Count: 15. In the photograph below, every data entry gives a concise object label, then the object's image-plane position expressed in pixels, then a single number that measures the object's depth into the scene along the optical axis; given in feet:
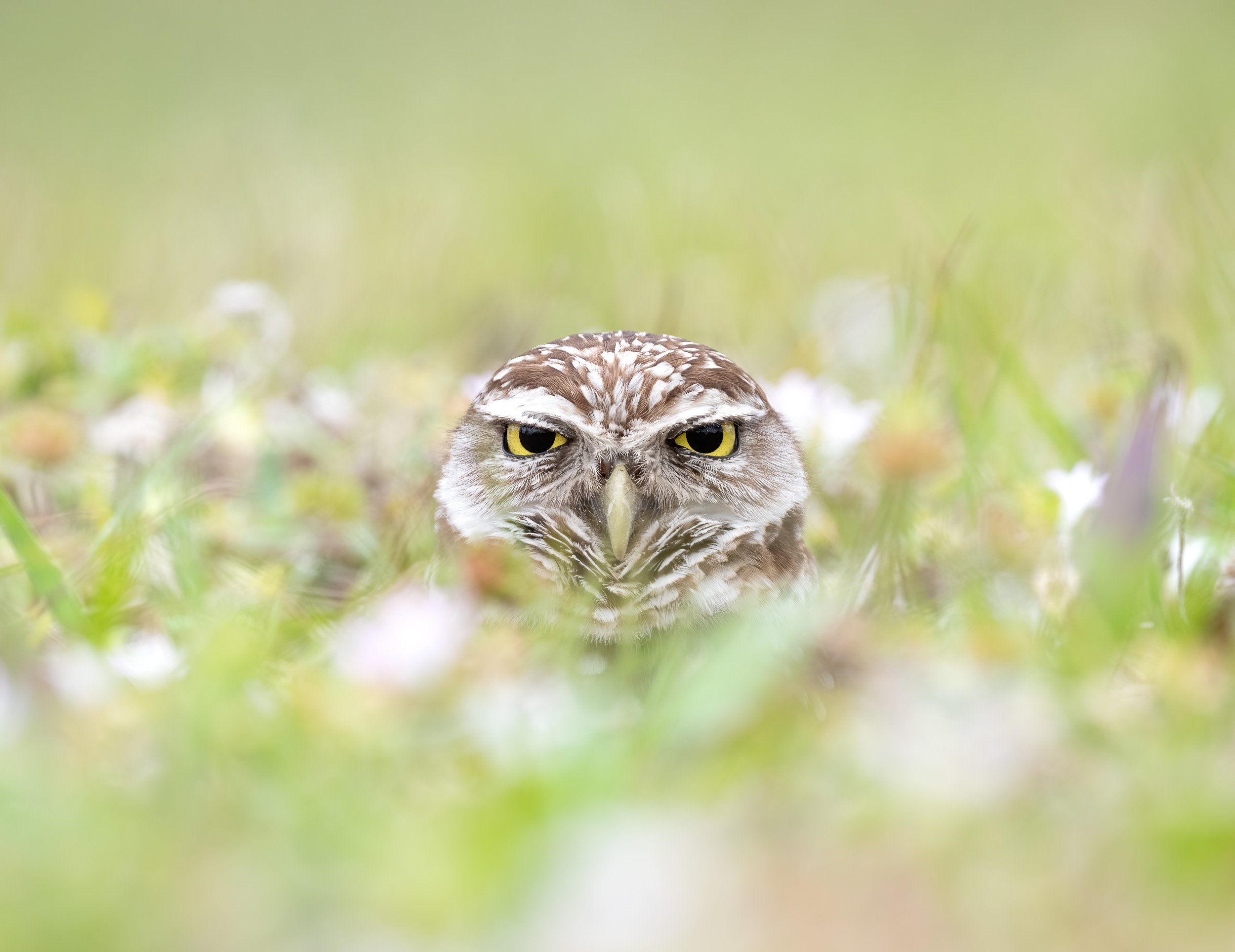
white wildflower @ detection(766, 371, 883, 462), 19.03
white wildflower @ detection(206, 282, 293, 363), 23.41
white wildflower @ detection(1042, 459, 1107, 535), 15.60
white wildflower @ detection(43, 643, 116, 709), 10.12
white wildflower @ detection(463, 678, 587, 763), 9.56
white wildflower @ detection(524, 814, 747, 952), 7.68
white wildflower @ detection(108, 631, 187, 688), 11.43
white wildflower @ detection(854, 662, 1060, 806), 9.21
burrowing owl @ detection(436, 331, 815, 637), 13.61
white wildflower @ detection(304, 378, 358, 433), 21.13
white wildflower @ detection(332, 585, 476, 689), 9.78
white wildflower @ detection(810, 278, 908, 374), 26.09
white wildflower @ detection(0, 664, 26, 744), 9.73
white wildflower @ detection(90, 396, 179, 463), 19.58
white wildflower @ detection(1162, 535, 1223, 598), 13.92
